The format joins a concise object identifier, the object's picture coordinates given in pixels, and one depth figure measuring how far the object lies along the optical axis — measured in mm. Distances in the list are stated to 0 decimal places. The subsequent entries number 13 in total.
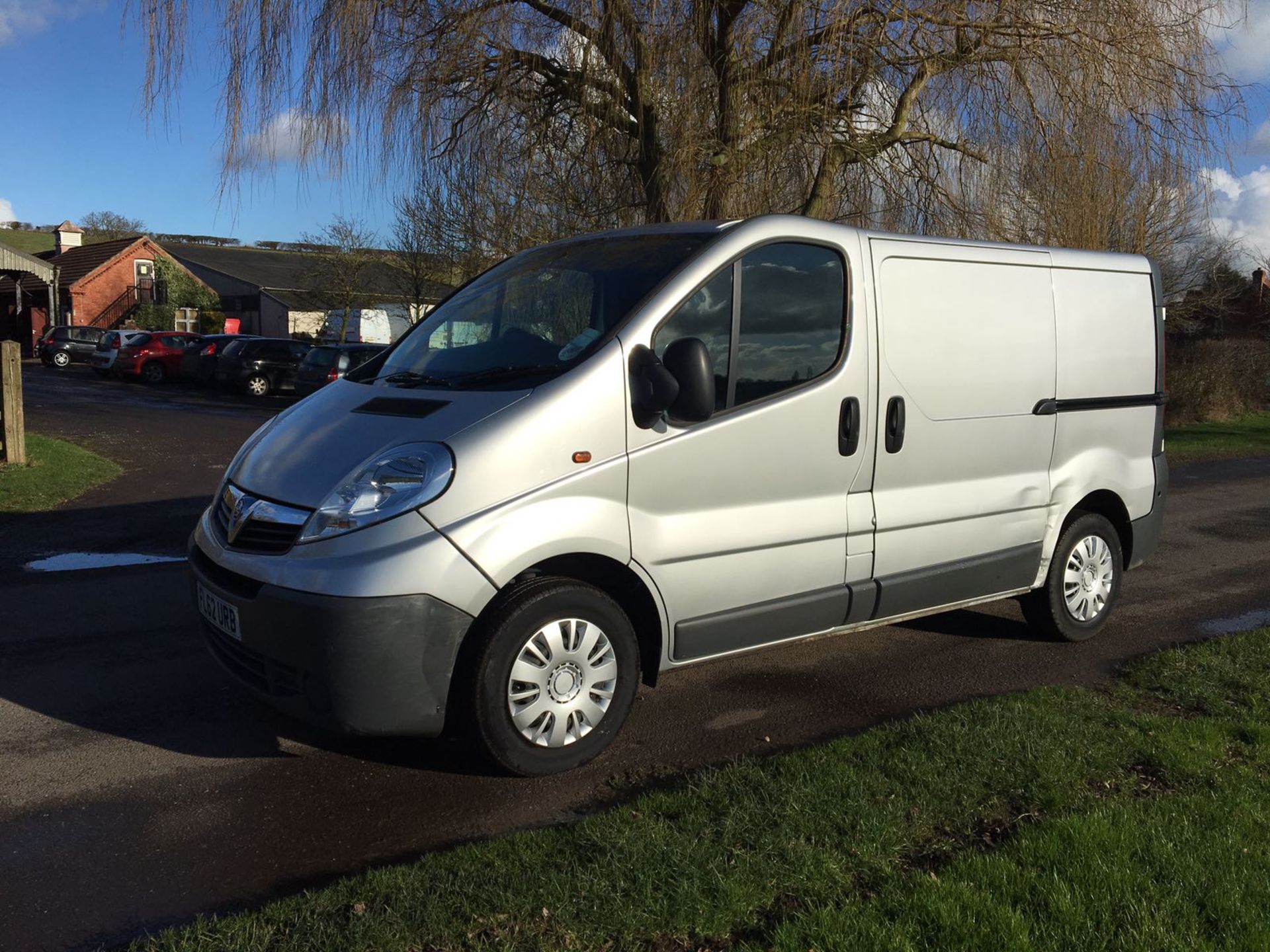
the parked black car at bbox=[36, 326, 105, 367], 38719
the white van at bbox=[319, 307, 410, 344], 43031
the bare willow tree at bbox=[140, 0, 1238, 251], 9383
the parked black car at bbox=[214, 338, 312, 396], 28469
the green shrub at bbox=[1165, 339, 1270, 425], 24078
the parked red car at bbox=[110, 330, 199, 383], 31500
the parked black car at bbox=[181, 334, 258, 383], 30516
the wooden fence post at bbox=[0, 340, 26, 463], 11398
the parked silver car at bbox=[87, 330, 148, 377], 32312
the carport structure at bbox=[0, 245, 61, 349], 33344
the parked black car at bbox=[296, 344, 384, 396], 24391
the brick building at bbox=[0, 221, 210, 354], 53531
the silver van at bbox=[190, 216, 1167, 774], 3936
